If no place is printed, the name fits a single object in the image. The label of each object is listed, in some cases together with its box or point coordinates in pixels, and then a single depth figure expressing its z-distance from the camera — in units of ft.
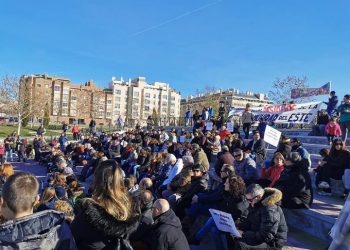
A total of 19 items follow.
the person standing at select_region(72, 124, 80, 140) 90.74
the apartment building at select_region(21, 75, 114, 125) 289.33
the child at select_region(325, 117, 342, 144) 38.04
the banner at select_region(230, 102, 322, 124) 50.26
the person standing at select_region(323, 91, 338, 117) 47.88
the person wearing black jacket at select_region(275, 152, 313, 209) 20.99
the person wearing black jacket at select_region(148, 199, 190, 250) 12.44
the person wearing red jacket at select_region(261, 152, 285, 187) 23.86
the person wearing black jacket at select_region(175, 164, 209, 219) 23.03
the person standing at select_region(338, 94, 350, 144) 36.32
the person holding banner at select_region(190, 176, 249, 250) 18.79
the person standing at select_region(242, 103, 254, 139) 52.65
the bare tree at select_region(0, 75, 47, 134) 149.12
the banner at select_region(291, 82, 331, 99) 61.26
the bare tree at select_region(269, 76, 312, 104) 126.47
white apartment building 403.54
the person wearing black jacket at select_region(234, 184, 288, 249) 15.62
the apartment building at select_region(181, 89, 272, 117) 435.53
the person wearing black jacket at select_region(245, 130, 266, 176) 34.06
